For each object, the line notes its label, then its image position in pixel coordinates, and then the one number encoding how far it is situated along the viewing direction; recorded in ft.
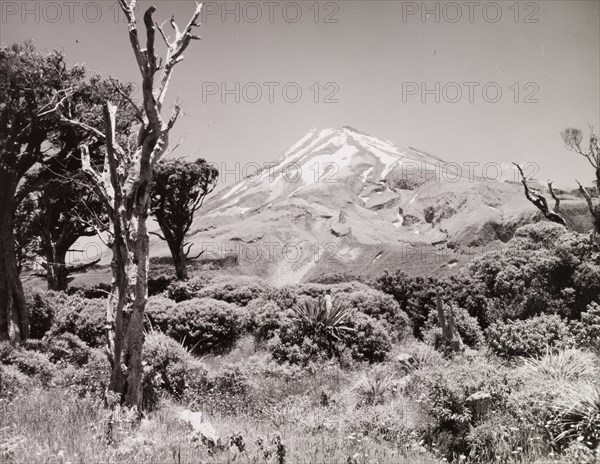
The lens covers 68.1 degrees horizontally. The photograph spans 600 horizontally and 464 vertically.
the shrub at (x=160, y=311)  44.65
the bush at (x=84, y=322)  45.50
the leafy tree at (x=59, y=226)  74.75
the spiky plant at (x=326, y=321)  39.22
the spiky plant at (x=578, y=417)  16.90
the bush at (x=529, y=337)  35.27
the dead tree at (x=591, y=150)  53.44
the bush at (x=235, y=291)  56.73
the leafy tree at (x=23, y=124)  39.60
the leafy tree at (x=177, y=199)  81.05
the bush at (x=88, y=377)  24.79
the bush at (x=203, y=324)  43.52
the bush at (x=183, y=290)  61.72
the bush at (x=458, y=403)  19.90
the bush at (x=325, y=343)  37.76
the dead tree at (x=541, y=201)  55.31
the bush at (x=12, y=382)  24.20
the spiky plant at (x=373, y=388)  26.00
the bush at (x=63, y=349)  35.37
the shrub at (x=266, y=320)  42.75
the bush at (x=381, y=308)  47.26
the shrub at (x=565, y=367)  23.53
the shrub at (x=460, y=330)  39.70
